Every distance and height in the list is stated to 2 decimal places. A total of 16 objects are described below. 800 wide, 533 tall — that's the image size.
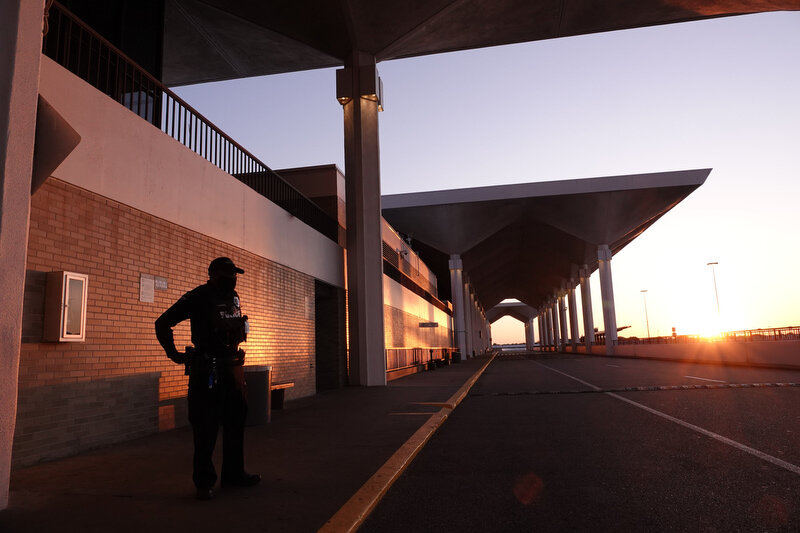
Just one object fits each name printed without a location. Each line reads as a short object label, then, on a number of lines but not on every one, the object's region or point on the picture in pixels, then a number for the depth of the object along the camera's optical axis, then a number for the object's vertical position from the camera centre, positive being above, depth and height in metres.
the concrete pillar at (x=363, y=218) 17.56 +4.21
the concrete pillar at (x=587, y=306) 59.69 +4.14
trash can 8.67 -0.58
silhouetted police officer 4.33 -0.07
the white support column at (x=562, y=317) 83.25 +4.18
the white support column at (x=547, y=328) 113.44 +3.68
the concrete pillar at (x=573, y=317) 71.88 +3.58
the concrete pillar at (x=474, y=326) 71.12 +2.89
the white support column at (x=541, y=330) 128.96 +3.61
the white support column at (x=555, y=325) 96.50 +3.66
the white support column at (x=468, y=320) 60.94 +3.24
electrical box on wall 6.05 +0.61
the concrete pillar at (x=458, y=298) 48.91 +4.40
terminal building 5.64 +2.17
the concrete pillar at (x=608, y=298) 48.62 +3.89
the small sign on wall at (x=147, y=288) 7.88 +1.01
